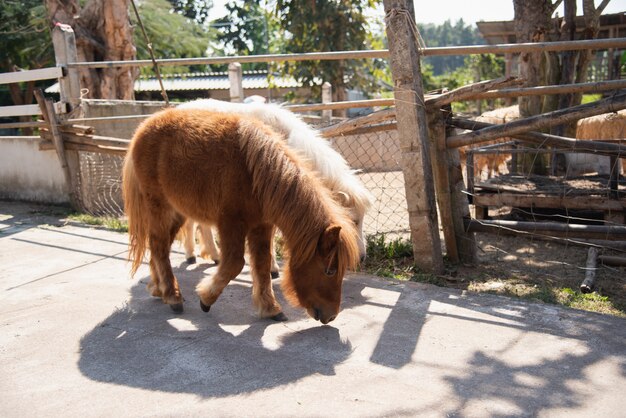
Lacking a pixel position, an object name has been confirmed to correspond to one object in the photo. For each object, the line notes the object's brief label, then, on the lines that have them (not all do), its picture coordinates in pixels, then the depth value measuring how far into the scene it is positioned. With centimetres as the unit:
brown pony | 340
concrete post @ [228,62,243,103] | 752
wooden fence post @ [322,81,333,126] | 1403
